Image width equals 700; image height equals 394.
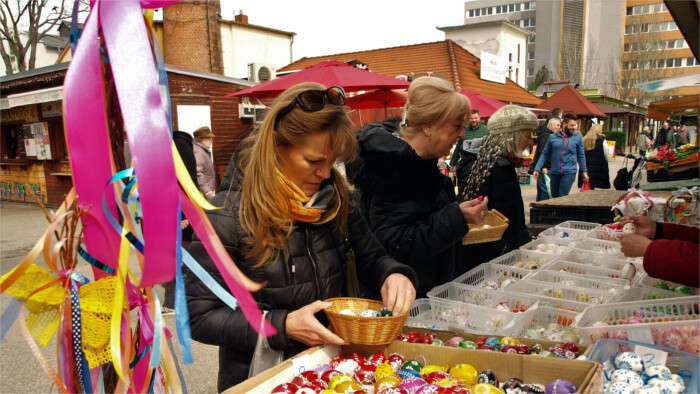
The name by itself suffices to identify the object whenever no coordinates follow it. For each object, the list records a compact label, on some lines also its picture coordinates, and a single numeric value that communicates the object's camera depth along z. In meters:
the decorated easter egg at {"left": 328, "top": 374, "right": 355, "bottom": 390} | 1.41
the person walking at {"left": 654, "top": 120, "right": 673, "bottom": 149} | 13.70
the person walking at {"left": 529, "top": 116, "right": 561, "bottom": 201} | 7.80
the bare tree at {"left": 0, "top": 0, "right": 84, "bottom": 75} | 17.69
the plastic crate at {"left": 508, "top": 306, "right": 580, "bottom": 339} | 2.01
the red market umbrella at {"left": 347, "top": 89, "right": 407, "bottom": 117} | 8.12
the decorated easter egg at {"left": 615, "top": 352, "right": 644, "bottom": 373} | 1.48
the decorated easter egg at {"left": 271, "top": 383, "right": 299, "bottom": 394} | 1.35
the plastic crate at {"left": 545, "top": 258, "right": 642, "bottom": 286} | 2.63
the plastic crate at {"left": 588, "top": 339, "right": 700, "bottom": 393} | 1.42
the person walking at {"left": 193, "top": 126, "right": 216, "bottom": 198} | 6.25
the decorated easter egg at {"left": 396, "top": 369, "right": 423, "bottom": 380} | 1.46
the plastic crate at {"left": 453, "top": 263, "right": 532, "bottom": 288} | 2.63
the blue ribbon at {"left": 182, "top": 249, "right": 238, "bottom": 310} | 1.01
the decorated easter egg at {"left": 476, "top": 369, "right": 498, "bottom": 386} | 1.43
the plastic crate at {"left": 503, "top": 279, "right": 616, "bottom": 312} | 2.21
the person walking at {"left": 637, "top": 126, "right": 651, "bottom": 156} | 17.47
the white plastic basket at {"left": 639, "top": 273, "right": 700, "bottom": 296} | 2.27
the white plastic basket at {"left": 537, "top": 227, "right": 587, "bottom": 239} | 3.66
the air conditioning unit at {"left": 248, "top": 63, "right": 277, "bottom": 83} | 13.98
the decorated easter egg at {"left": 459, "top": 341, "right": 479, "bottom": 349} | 1.66
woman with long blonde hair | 1.50
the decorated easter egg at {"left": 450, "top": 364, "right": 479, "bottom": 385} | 1.45
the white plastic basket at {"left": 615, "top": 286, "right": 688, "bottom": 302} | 2.12
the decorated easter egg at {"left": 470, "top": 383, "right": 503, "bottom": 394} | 1.35
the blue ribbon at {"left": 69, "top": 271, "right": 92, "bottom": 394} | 0.94
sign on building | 21.04
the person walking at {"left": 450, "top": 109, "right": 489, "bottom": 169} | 7.57
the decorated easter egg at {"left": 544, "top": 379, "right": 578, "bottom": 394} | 1.28
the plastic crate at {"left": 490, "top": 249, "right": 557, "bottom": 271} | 2.95
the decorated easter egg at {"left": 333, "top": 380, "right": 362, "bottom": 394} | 1.38
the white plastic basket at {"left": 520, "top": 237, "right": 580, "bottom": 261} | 3.10
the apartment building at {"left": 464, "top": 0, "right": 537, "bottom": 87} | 72.69
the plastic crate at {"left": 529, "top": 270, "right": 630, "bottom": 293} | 2.42
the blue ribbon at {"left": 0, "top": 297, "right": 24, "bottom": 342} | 0.95
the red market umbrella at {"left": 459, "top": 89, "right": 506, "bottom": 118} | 8.35
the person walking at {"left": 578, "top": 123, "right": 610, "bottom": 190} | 8.33
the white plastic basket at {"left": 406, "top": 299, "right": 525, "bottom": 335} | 2.01
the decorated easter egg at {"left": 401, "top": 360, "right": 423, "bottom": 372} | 1.52
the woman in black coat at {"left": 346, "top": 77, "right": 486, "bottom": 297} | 2.27
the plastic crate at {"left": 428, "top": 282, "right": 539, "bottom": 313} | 2.27
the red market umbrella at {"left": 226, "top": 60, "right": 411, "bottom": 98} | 6.40
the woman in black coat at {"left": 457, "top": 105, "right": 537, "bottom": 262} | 3.30
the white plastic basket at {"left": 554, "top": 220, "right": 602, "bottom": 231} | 4.07
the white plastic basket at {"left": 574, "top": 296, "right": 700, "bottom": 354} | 1.55
